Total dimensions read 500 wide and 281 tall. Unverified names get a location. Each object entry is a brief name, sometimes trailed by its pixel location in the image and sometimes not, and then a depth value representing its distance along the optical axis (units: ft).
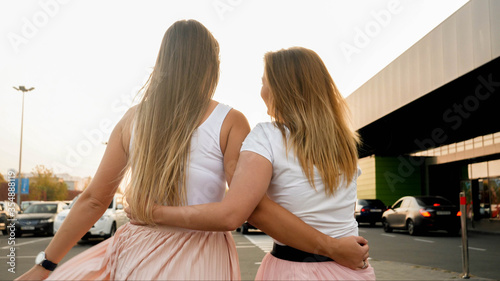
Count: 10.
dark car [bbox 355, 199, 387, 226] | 79.36
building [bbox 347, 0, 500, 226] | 44.91
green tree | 193.88
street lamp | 127.54
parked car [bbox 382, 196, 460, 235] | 54.65
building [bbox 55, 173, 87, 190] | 424.46
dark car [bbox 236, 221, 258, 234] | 61.57
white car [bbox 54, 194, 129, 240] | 46.73
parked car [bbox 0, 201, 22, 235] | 71.44
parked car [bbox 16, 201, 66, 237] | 61.21
